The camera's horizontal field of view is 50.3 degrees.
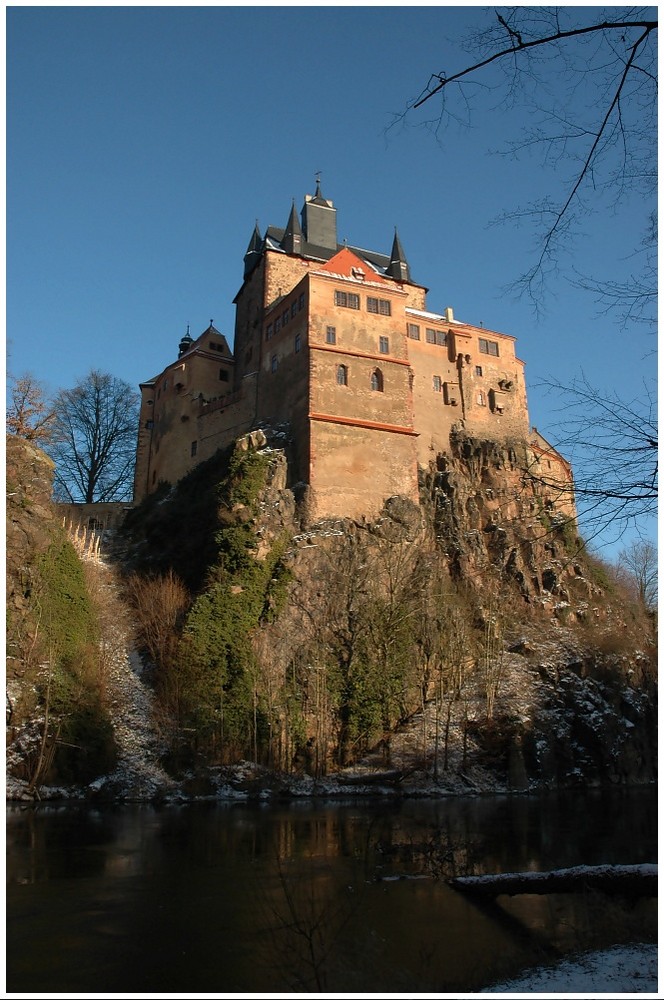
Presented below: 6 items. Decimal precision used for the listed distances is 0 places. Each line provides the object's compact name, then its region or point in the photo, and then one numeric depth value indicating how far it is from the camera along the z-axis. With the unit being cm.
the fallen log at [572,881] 941
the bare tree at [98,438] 4956
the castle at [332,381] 3569
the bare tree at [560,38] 441
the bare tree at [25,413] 2950
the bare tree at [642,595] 2559
